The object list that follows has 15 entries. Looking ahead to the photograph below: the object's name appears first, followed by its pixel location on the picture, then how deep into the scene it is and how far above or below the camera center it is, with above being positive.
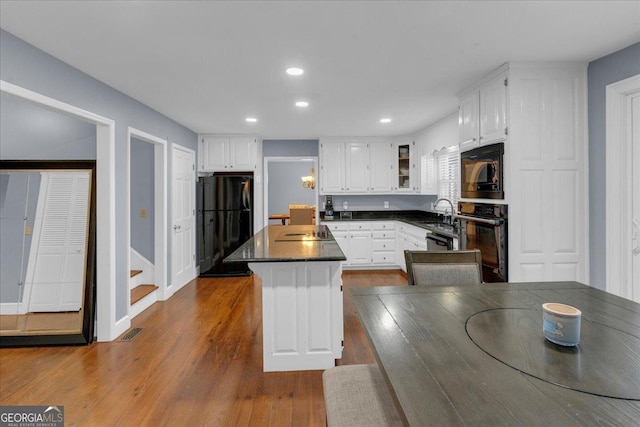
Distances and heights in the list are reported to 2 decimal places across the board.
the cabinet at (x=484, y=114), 2.74 +0.90
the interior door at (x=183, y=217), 4.51 -0.06
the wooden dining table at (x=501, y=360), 0.69 -0.42
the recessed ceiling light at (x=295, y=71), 2.71 +1.19
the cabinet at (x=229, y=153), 5.49 +1.01
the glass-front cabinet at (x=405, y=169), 5.75 +0.75
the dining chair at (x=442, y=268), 1.86 -0.33
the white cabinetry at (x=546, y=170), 2.67 +0.34
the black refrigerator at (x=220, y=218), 5.25 -0.08
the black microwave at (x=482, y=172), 2.77 +0.36
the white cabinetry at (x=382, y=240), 5.61 -0.48
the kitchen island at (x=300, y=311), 2.38 -0.73
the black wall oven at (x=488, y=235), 2.73 -0.21
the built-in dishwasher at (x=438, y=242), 3.68 -0.36
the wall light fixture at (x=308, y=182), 8.23 +0.79
